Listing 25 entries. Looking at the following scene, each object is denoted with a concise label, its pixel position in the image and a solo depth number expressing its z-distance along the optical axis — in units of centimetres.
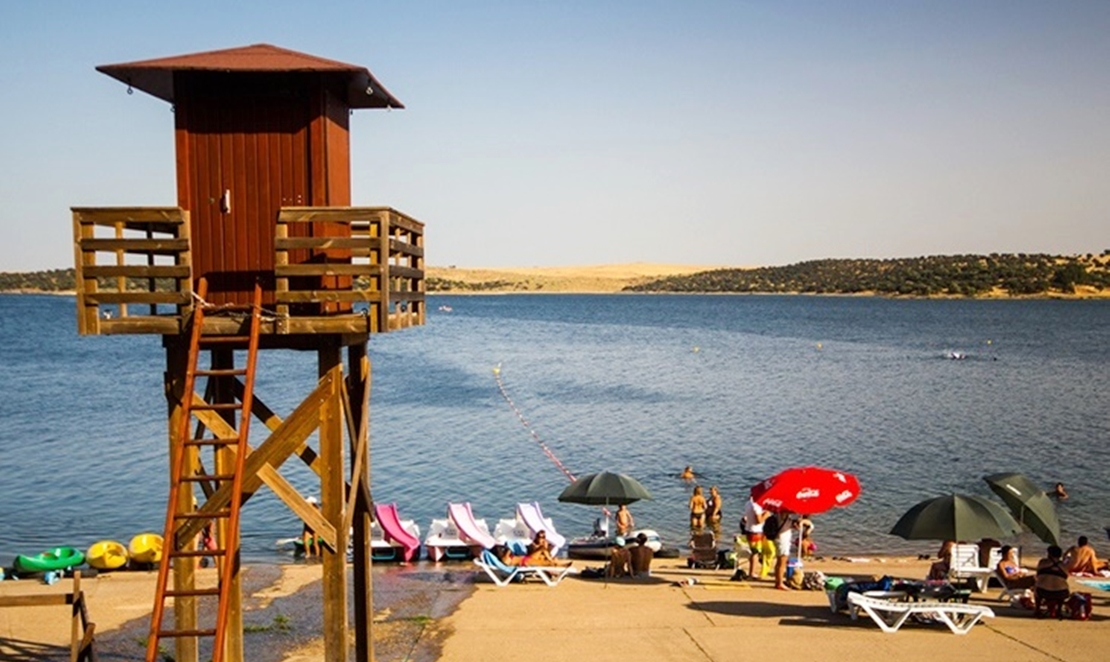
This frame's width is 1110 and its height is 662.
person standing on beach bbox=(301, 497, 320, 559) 2507
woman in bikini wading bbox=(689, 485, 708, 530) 2742
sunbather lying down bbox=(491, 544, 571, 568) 2114
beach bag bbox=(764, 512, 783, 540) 2075
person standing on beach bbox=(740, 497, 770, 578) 2139
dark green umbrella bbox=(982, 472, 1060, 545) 1994
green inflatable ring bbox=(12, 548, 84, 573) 2238
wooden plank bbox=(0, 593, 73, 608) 1281
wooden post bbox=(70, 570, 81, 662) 1237
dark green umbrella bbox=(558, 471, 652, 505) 2283
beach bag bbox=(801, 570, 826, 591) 2012
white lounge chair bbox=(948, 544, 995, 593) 1964
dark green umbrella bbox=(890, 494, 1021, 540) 1742
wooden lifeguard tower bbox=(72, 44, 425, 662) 1162
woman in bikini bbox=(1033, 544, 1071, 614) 1734
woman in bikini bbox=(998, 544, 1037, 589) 1897
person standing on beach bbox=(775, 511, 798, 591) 2016
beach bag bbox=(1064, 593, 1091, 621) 1733
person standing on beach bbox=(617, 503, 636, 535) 2608
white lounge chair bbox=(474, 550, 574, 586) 2062
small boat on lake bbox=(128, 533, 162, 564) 2281
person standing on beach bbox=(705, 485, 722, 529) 2882
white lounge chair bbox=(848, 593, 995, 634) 1641
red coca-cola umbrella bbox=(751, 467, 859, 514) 1930
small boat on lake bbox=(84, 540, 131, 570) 2252
